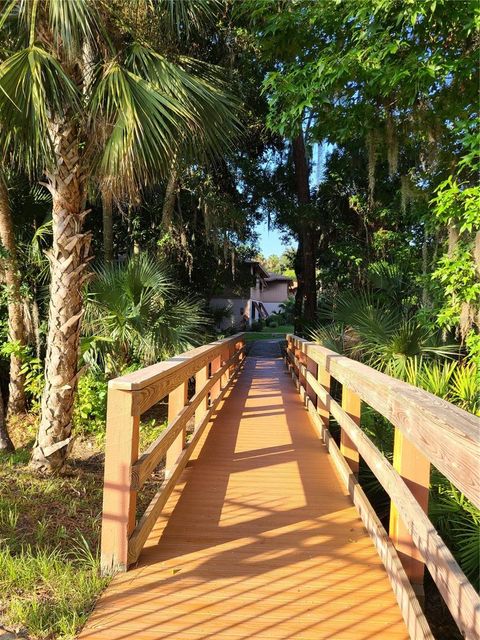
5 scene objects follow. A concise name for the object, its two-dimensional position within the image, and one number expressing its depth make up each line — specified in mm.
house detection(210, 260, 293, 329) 18777
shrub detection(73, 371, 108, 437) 7832
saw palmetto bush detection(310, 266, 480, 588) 3809
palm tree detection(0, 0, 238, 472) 4578
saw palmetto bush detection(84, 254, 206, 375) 7992
